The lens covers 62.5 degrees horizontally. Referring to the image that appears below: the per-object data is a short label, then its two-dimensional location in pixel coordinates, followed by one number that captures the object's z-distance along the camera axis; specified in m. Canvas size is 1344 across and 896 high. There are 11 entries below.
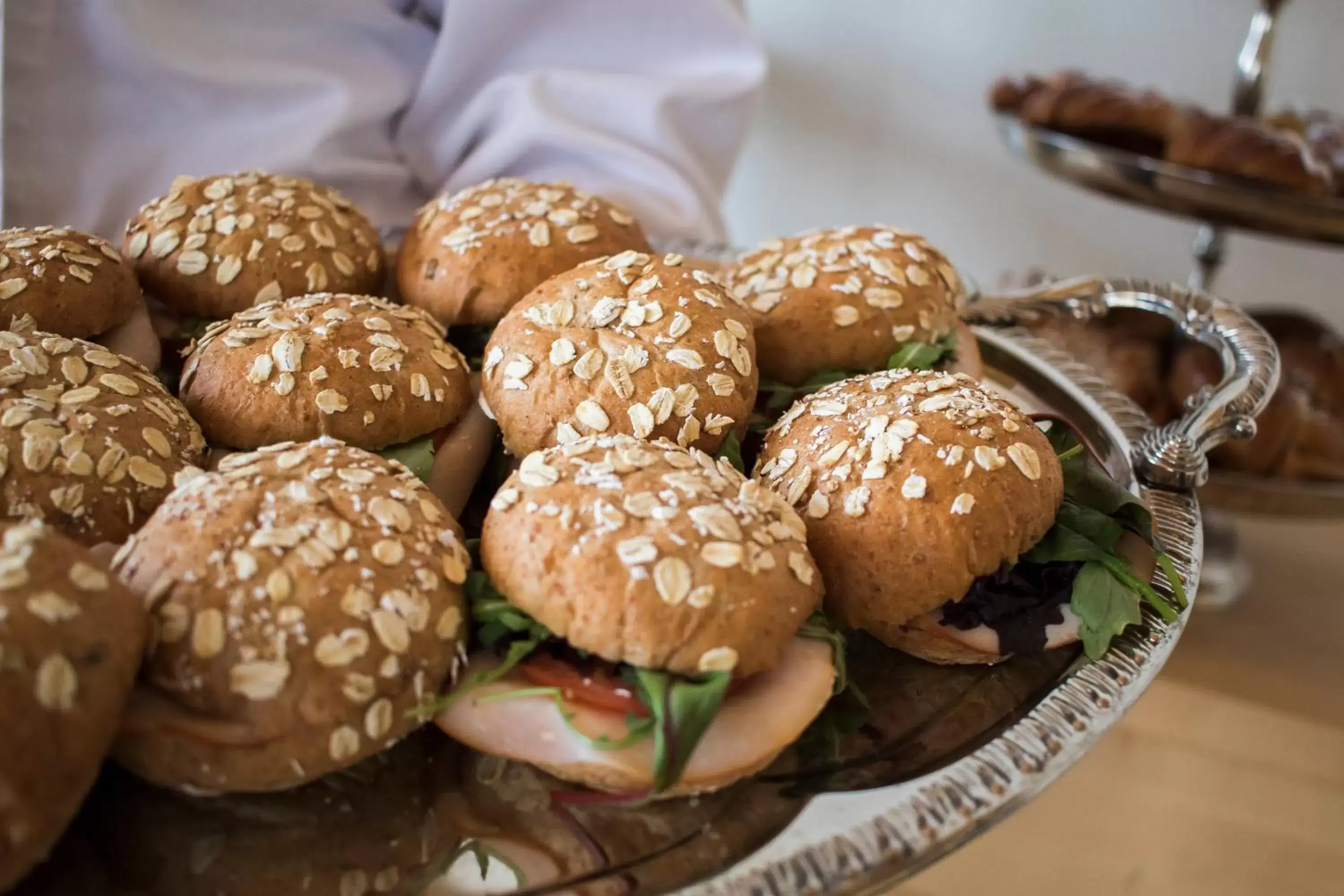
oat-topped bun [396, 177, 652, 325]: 0.38
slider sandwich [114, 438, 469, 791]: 0.23
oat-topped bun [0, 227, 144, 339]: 0.33
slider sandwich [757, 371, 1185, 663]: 0.28
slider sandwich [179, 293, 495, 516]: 0.32
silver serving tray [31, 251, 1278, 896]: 0.23
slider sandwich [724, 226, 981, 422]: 0.37
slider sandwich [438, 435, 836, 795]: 0.24
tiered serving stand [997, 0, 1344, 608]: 0.56
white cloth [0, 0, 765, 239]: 0.45
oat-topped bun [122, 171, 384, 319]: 0.37
